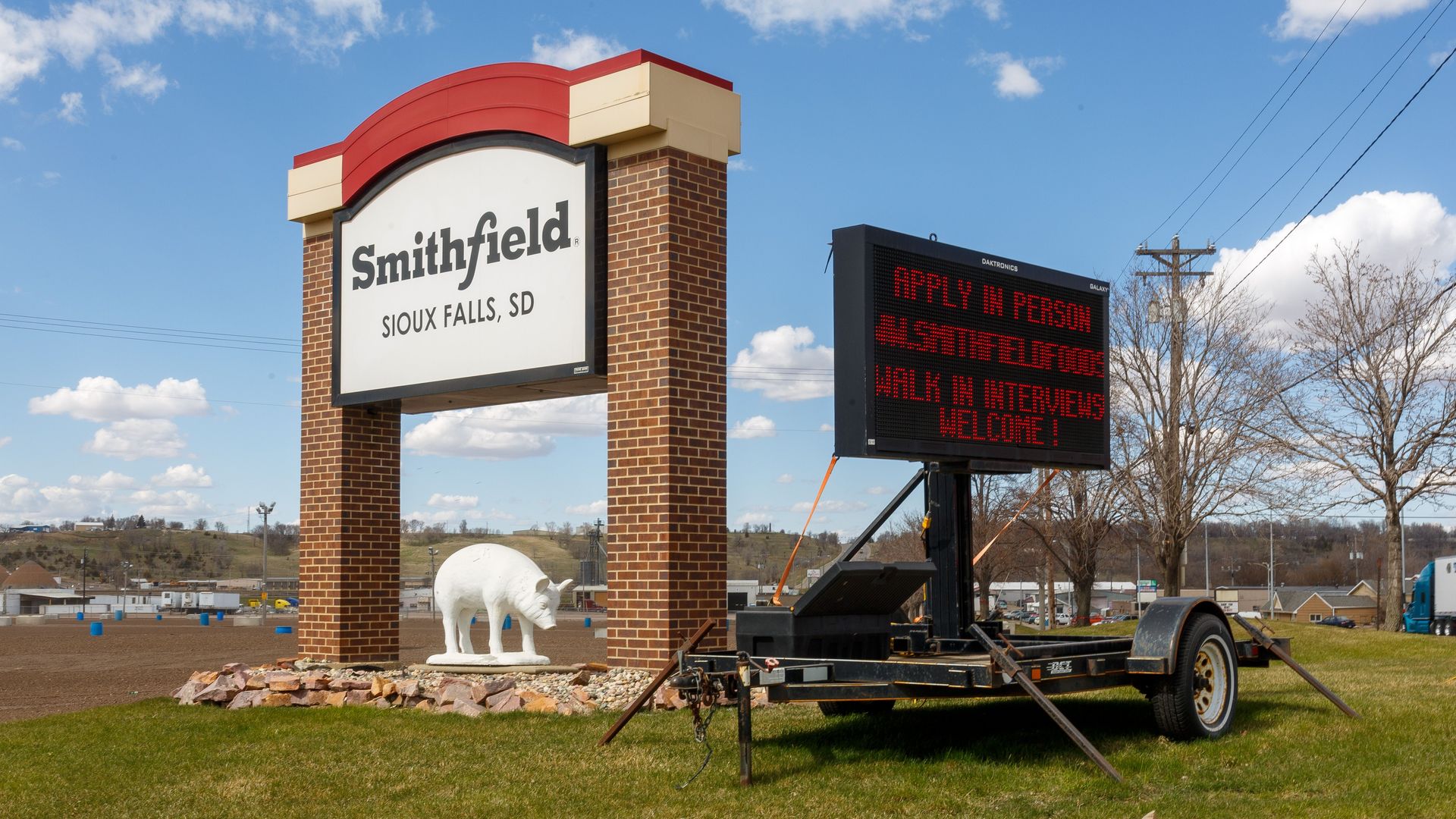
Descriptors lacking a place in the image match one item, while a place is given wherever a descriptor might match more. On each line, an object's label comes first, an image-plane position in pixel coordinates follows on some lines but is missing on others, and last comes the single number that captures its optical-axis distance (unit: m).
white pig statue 13.57
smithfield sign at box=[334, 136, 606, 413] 12.79
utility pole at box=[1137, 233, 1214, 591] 30.05
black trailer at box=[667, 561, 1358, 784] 8.03
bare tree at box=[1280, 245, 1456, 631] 30.59
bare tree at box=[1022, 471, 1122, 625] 32.28
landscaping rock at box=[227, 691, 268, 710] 12.90
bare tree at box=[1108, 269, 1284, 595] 30.20
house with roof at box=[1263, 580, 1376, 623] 114.06
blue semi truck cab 51.97
